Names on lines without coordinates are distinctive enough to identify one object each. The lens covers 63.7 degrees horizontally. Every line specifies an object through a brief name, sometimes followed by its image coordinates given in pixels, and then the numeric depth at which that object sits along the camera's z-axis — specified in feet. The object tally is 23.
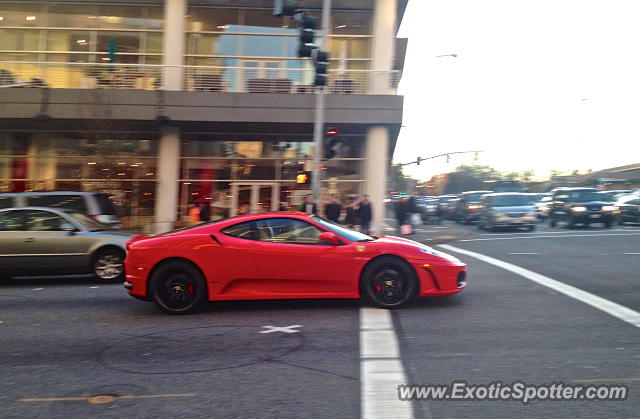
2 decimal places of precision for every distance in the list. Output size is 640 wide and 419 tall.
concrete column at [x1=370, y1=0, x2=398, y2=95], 67.51
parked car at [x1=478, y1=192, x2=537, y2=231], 72.54
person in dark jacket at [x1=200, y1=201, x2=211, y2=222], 55.42
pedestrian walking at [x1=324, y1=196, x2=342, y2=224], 54.19
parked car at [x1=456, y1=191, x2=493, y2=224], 91.85
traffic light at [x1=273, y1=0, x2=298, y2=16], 33.09
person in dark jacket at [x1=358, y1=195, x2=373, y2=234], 55.98
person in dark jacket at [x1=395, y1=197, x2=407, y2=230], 63.00
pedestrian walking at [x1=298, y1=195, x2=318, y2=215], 50.06
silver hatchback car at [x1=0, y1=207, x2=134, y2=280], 31.86
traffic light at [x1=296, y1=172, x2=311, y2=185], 49.62
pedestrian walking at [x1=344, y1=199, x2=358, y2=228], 57.77
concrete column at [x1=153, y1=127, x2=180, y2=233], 69.36
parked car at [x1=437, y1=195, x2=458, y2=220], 111.20
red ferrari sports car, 22.68
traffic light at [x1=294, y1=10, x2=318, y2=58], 35.47
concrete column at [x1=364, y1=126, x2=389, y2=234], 67.31
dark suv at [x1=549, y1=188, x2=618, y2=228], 73.82
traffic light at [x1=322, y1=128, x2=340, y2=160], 48.14
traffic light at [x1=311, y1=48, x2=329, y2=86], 41.63
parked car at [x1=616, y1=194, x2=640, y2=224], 77.82
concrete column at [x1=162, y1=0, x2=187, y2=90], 67.56
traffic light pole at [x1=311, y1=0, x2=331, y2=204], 51.52
